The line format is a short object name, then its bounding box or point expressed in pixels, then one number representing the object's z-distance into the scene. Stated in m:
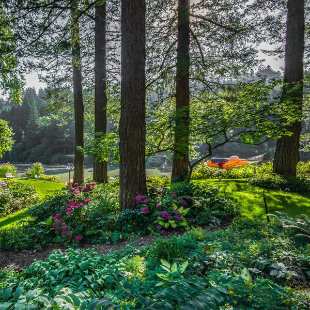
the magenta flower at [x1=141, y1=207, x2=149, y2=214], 3.60
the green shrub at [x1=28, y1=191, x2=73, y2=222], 4.33
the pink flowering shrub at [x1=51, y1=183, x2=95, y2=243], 3.47
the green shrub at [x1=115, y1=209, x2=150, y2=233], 3.59
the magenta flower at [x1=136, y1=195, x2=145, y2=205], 3.86
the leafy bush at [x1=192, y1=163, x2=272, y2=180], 8.63
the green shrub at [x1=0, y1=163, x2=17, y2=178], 14.02
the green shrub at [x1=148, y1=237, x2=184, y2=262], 2.21
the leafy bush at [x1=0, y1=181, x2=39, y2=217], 6.52
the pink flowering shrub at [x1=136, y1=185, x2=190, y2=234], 3.44
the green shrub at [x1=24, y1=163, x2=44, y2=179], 14.11
